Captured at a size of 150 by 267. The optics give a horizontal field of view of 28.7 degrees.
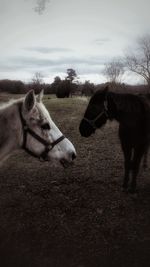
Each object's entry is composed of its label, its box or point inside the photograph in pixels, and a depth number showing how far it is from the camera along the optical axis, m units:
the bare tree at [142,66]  30.61
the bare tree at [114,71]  37.61
